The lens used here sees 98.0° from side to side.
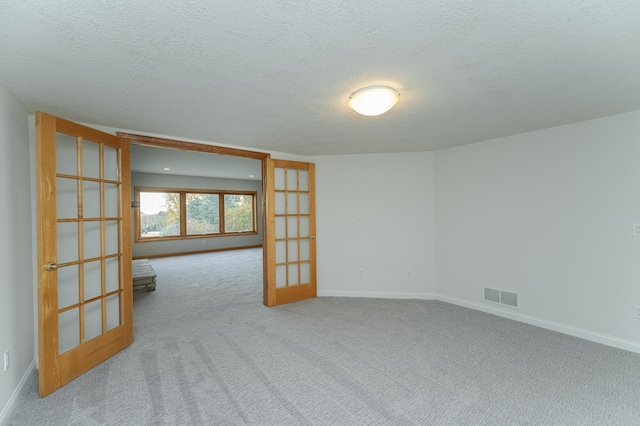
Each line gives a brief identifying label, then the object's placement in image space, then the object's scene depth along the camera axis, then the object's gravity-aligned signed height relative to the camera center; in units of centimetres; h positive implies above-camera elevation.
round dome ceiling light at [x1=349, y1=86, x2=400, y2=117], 196 +82
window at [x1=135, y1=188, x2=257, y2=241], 827 +8
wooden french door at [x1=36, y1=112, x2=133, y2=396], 201 -27
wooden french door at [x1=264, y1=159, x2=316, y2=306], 391 -28
